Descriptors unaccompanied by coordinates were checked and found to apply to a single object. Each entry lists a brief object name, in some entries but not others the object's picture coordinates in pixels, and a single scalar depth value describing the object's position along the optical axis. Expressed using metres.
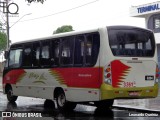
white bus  13.49
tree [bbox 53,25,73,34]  97.81
